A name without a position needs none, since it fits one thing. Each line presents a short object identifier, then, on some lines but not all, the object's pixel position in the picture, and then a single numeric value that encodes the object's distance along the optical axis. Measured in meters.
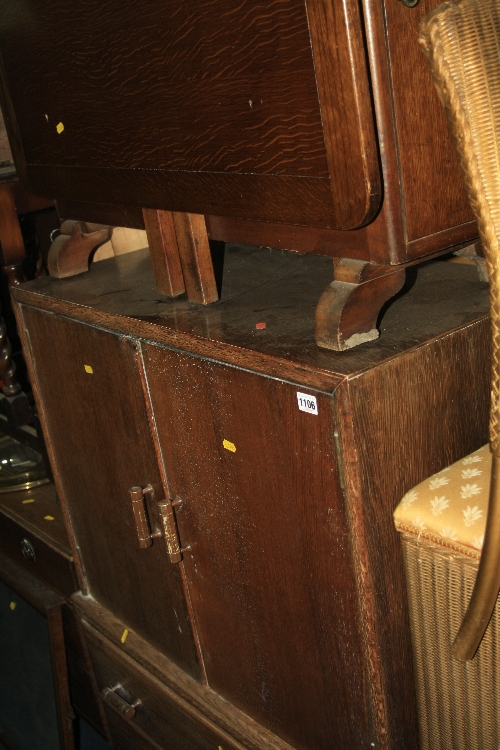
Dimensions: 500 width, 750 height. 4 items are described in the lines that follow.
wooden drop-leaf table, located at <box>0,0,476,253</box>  0.87
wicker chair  0.76
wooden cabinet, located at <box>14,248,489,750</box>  1.02
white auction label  0.99
